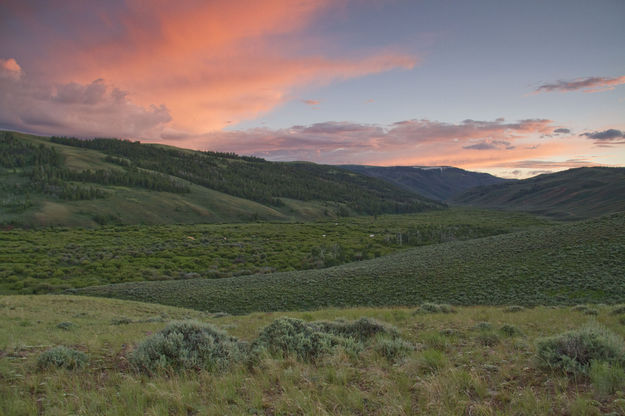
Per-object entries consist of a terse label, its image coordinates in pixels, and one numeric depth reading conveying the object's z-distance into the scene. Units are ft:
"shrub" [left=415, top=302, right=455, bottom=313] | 46.91
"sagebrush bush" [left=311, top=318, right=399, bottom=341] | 29.65
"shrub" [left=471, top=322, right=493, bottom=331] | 31.29
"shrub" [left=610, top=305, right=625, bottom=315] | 36.78
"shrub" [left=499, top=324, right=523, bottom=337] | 29.29
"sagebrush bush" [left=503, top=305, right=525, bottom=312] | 47.04
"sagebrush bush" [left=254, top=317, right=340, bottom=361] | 24.84
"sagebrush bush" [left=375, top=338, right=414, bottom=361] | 23.79
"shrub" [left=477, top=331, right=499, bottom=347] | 26.50
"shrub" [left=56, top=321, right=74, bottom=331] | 43.66
